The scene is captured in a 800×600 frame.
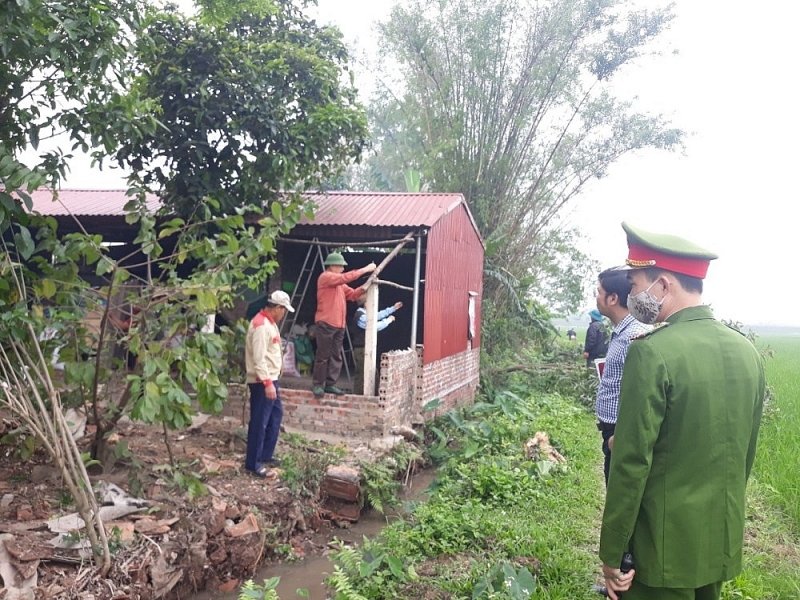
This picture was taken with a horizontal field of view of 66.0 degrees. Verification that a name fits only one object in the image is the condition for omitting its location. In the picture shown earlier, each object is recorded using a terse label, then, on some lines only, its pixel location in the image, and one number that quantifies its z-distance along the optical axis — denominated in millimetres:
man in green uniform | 2105
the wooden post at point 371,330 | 7621
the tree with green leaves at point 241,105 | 7613
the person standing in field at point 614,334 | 3746
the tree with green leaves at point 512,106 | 15406
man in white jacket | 5902
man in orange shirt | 7562
